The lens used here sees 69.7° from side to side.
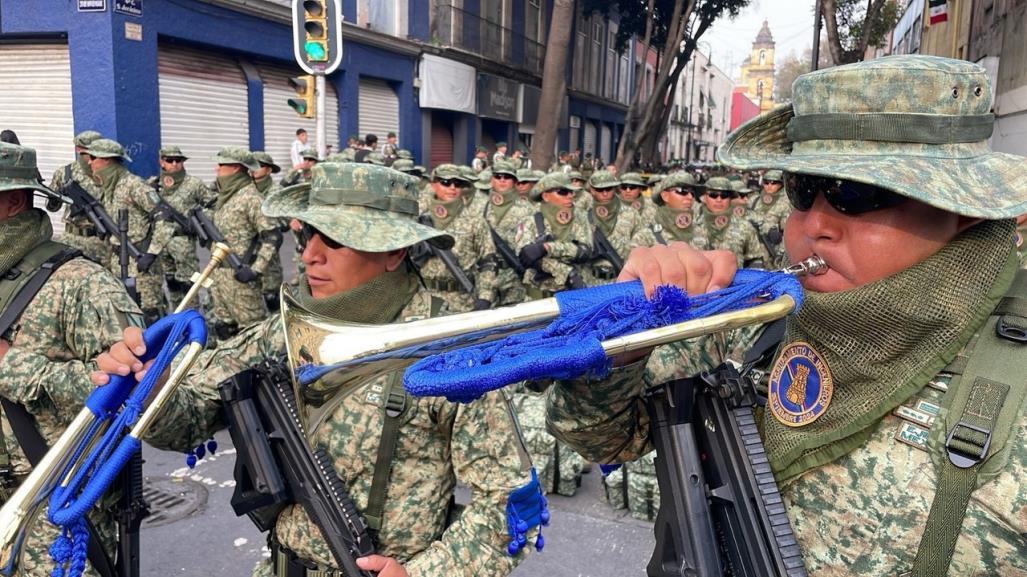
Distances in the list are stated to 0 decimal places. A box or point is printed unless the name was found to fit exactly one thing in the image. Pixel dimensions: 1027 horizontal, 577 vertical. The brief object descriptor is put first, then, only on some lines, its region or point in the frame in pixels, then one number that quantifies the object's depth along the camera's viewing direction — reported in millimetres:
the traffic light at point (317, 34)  8344
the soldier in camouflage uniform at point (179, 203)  8570
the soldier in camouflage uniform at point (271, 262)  7820
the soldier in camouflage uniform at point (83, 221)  8594
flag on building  13509
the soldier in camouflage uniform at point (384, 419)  2117
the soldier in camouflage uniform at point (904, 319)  1319
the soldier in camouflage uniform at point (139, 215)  8367
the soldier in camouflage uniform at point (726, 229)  8562
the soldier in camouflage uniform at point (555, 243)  7773
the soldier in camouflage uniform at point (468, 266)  7602
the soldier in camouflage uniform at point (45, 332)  2617
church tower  128625
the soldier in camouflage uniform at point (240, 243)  7566
